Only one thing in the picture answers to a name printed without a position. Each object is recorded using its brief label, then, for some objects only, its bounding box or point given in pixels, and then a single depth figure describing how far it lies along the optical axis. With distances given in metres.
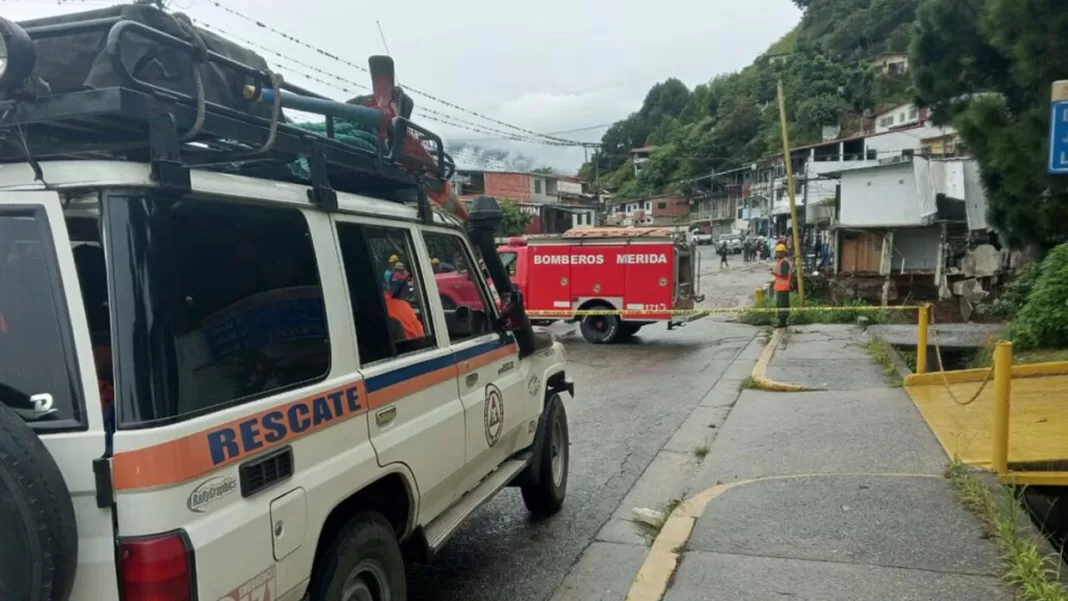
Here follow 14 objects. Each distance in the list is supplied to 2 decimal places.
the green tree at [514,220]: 46.89
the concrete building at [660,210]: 103.81
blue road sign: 4.77
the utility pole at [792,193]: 19.73
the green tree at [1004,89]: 6.70
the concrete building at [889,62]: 73.19
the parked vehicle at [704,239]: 85.82
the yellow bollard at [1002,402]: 5.31
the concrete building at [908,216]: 23.23
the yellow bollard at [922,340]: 10.34
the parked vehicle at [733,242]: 69.14
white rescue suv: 2.08
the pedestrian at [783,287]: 17.45
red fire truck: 15.69
